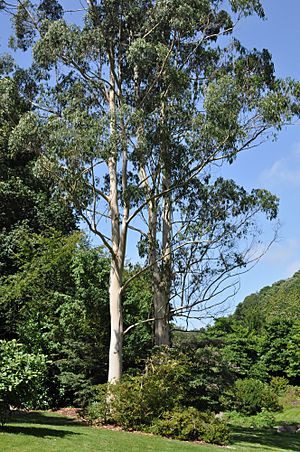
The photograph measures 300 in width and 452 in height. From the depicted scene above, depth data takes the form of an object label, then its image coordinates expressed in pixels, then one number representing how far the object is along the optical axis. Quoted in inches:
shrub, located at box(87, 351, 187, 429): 486.6
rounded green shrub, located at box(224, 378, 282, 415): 787.6
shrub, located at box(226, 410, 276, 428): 716.7
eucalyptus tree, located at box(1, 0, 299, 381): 551.5
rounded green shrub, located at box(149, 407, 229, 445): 460.1
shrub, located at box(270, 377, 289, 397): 1032.5
